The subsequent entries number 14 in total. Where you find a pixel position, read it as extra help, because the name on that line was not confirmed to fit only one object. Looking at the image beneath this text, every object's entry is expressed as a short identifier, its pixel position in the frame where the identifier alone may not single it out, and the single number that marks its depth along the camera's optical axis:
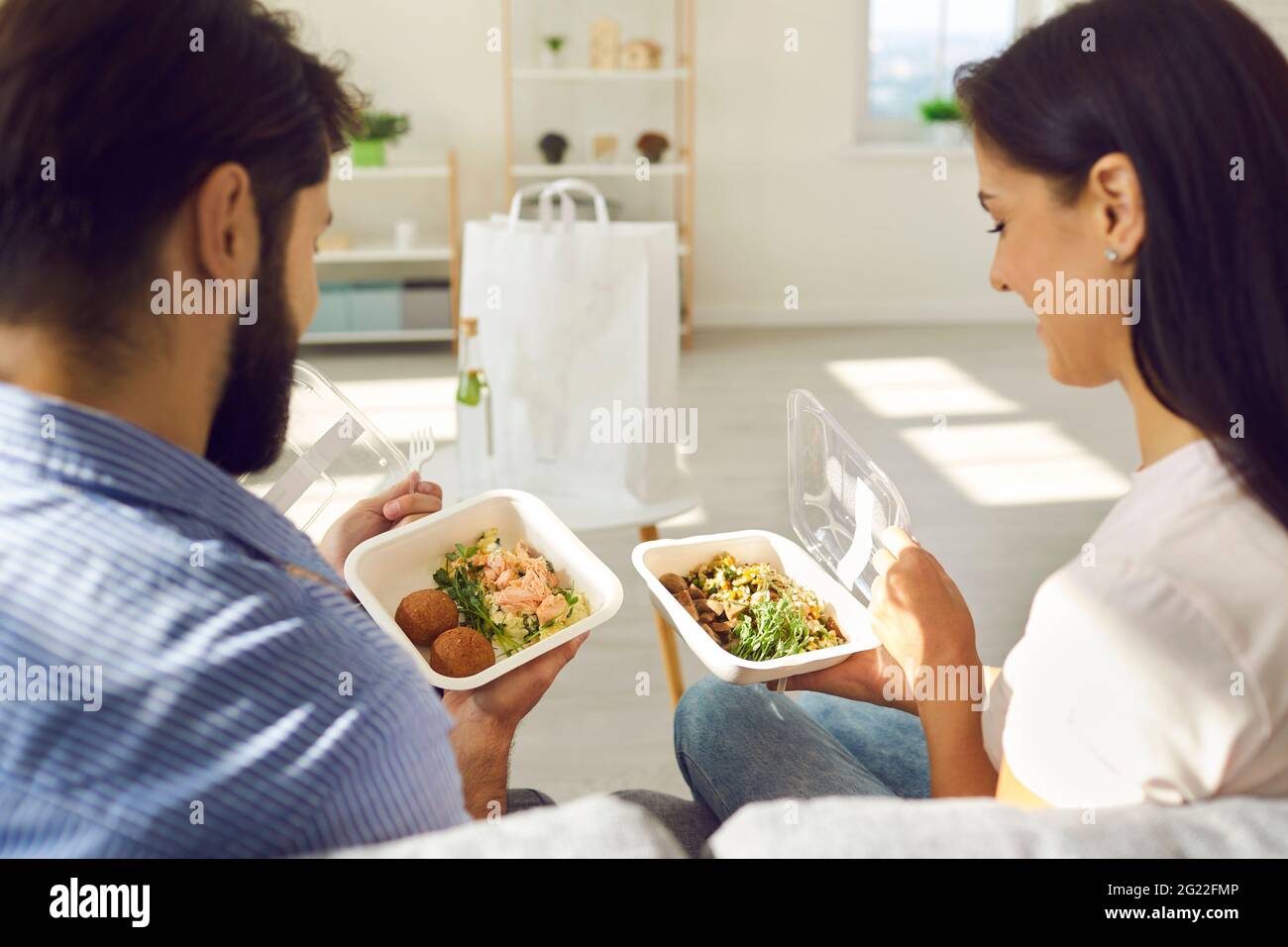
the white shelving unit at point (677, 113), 4.66
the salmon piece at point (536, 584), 1.28
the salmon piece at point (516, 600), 1.26
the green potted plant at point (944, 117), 5.08
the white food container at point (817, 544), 1.17
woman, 0.74
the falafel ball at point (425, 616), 1.23
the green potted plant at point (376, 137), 4.60
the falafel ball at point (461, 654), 1.16
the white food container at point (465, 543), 1.27
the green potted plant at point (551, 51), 4.71
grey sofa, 0.64
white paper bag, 2.04
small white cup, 4.75
